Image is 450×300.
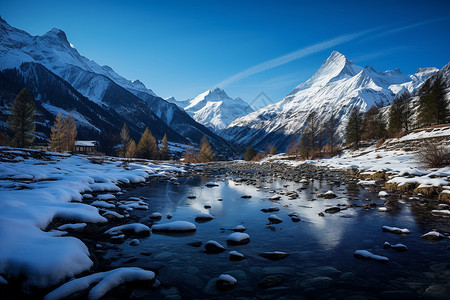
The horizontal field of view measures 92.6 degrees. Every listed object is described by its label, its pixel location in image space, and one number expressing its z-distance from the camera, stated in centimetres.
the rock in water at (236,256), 662
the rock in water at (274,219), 1043
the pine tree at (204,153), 8902
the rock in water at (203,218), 1073
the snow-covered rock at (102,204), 1151
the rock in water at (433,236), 787
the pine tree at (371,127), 7675
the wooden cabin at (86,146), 10011
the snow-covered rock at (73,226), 749
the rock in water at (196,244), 768
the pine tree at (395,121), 6844
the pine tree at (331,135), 7163
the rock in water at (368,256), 648
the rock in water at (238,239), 791
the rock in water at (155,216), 1077
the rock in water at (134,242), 749
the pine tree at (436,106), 5872
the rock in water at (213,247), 716
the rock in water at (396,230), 868
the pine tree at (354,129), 6938
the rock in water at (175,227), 902
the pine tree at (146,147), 7569
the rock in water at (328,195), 1622
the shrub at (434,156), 2111
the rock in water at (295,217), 1056
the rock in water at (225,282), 513
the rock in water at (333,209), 1216
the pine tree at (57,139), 5569
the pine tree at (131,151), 7581
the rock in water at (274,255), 677
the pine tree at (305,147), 7675
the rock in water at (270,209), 1251
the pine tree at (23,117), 4944
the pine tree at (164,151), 8504
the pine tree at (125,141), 8610
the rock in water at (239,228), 929
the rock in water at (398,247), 718
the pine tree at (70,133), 6444
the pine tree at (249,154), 12075
